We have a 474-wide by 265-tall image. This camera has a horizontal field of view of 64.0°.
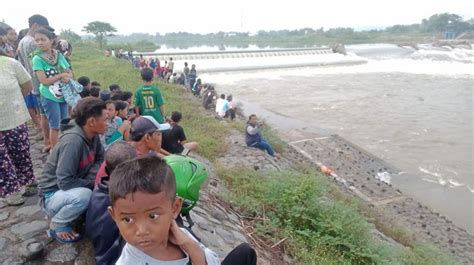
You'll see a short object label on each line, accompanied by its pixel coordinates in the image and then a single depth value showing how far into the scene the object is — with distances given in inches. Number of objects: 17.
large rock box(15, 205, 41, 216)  132.6
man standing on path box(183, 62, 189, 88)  675.0
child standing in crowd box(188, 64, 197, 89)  665.0
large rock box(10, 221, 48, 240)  121.6
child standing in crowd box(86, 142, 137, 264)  92.9
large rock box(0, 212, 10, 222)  131.0
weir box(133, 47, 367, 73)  1114.7
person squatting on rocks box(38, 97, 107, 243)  101.0
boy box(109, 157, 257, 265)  58.6
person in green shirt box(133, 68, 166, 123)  216.1
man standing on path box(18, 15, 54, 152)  171.6
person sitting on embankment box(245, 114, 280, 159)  340.5
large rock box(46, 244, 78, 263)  109.8
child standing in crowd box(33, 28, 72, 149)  145.2
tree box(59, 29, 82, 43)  1493.4
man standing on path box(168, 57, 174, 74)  754.2
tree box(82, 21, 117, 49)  1561.3
